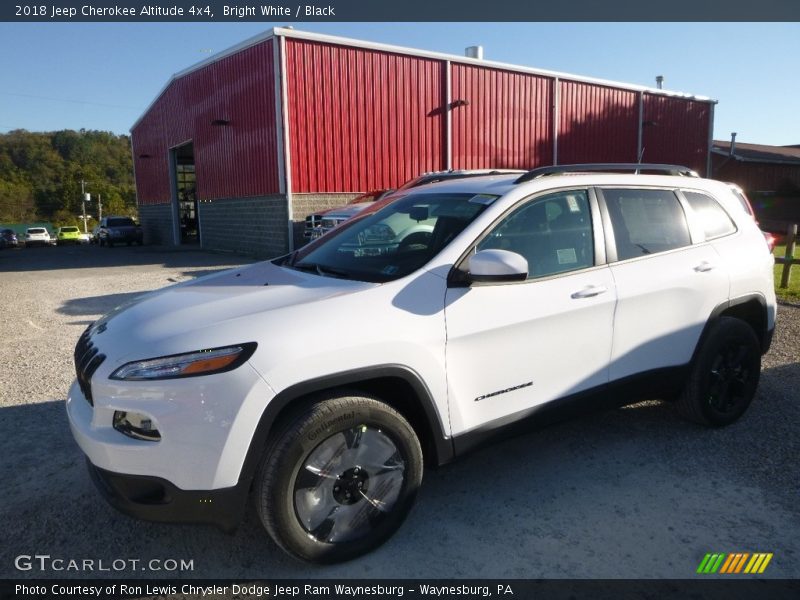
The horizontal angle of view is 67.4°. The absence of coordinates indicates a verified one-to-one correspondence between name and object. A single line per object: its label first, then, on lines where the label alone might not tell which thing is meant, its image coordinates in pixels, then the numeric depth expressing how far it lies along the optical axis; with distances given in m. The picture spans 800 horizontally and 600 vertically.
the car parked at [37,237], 41.38
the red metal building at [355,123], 16.27
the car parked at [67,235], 43.81
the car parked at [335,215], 11.57
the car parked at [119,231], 29.12
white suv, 2.35
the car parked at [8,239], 37.71
